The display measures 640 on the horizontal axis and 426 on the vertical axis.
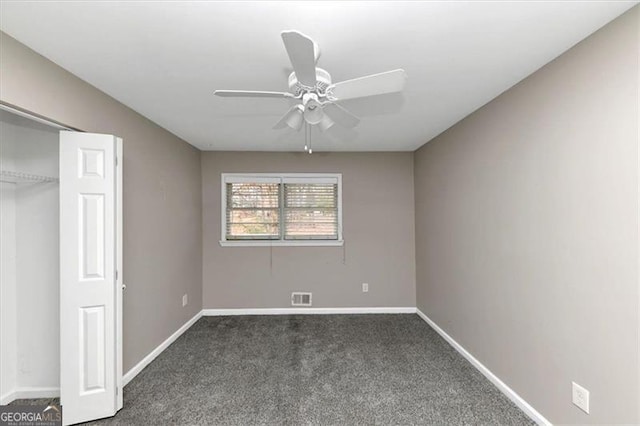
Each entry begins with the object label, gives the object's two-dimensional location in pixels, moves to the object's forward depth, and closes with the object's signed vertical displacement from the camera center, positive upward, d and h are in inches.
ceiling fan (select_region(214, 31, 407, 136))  47.6 +25.9
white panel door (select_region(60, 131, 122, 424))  76.5 -17.6
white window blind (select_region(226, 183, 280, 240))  165.6 +1.7
